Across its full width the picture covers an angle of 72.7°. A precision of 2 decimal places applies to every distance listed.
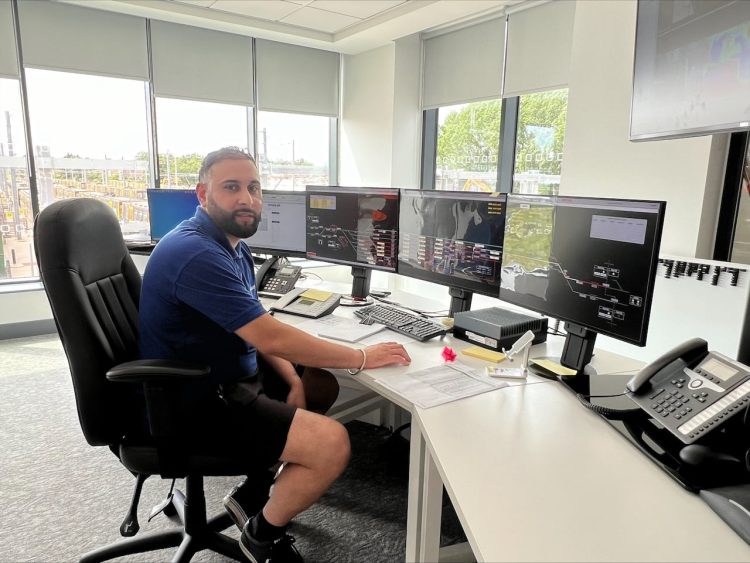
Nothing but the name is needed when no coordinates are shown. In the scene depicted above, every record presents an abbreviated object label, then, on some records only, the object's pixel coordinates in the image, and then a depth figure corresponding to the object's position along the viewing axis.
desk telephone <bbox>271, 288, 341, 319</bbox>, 2.17
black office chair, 1.35
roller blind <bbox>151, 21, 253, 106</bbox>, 4.50
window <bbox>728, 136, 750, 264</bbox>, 2.40
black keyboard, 1.88
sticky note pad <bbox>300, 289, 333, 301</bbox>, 2.29
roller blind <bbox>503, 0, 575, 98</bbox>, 3.74
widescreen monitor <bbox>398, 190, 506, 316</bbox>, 1.86
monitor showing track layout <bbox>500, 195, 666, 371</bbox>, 1.32
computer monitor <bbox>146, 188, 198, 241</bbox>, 3.41
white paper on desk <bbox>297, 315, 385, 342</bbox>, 1.88
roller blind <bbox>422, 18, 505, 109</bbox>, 4.31
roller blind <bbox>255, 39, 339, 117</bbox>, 5.05
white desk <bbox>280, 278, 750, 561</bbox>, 0.80
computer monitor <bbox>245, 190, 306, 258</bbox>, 2.62
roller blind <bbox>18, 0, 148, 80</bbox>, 3.95
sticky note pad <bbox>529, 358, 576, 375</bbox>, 1.51
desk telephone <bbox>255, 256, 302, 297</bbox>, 2.55
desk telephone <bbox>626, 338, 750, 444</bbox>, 1.00
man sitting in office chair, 1.46
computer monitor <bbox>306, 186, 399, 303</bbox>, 2.27
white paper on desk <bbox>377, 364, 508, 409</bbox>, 1.36
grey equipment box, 1.73
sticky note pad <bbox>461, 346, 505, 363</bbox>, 1.65
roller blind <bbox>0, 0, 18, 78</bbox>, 3.83
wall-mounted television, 1.71
